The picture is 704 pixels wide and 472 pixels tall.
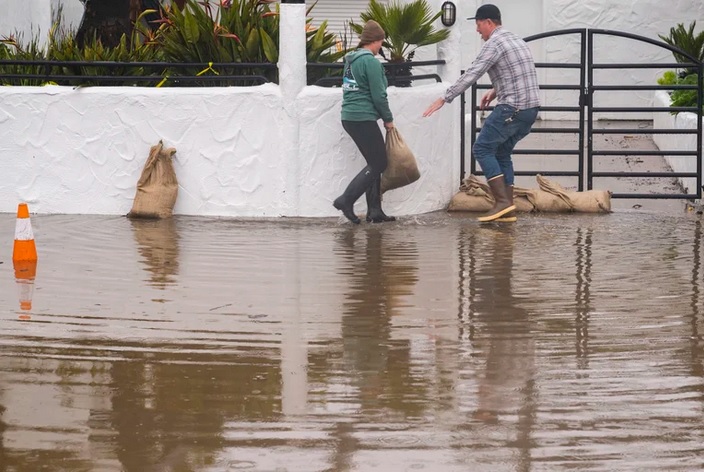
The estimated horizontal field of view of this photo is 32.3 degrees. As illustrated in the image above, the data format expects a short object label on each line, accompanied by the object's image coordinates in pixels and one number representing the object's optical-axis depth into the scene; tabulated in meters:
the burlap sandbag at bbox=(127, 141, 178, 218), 11.76
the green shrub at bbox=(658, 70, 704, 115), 15.39
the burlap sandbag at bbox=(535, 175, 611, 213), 12.22
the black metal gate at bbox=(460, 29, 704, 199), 12.48
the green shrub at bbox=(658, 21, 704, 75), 17.91
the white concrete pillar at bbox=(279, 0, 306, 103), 11.74
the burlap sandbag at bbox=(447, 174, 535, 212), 12.27
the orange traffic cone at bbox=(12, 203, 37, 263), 9.39
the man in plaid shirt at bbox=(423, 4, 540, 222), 11.27
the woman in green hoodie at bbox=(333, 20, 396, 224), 11.05
